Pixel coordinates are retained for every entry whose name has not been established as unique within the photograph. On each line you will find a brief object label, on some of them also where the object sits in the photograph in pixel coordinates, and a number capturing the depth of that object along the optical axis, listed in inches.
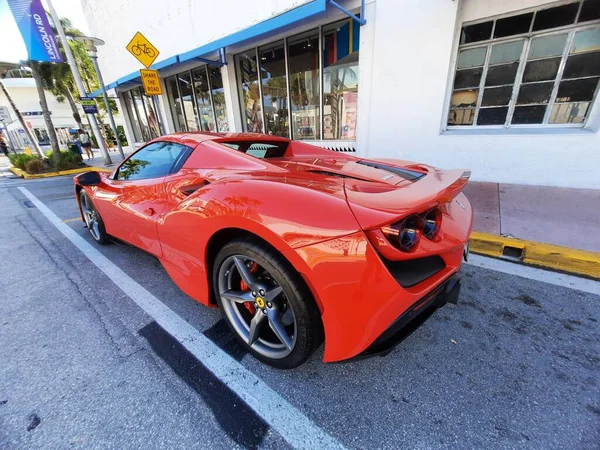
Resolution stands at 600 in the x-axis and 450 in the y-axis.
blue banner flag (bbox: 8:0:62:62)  373.7
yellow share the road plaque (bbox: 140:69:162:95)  229.1
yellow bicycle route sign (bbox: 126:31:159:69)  214.8
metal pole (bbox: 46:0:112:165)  403.2
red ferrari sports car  47.6
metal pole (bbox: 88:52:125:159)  399.6
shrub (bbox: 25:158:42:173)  430.3
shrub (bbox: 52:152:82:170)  453.1
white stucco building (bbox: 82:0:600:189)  170.1
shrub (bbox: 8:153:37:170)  453.4
